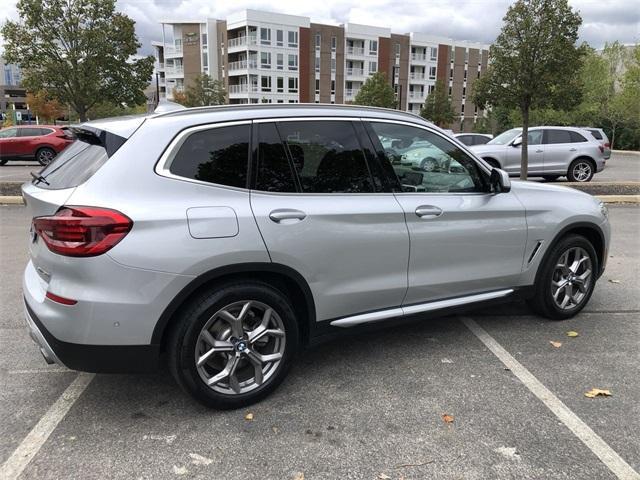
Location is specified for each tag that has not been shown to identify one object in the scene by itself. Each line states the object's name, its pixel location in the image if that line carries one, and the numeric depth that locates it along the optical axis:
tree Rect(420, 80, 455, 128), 59.75
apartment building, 64.76
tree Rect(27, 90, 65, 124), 49.79
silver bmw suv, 2.73
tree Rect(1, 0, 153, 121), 13.35
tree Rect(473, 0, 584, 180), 12.55
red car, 20.73
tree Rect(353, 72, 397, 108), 49.25
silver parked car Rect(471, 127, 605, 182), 14.87
